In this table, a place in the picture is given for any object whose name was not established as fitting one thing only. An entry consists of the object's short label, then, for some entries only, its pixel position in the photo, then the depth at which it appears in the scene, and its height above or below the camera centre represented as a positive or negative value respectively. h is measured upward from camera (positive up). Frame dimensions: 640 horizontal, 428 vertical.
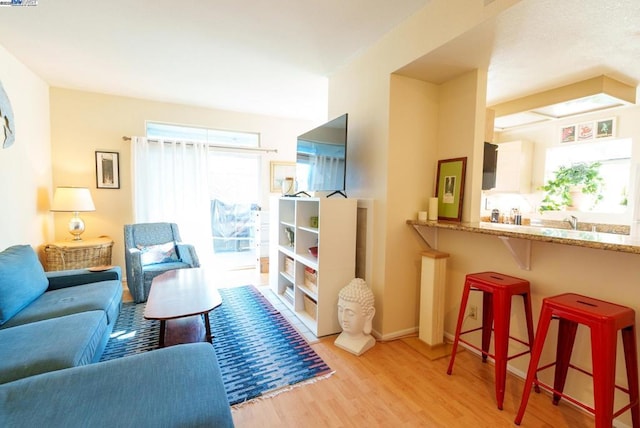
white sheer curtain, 3.92 +0.11
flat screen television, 2.63 +0.40
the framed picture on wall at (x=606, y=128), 3.50 +0.92
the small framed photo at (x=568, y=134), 3.91 +0.93
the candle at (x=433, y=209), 2.48 -0.08
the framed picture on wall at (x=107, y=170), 3.84 +0.31
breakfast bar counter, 1.31 -0.18
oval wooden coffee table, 2.06 -0.82
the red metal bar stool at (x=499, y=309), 1.71 -0.69
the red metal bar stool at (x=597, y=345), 1.29 -0.70
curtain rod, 4.18 +0.74
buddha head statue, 2.34 -0.90
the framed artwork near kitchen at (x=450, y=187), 2.38 +0.11
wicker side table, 3.25 -0.71
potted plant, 3.71 +0.19
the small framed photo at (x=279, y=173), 4.81 +0.40
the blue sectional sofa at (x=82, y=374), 1.03 -0.78
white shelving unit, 2.54 -0.59
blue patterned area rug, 1.92 -1.21
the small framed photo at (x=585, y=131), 3.72 +0.93
